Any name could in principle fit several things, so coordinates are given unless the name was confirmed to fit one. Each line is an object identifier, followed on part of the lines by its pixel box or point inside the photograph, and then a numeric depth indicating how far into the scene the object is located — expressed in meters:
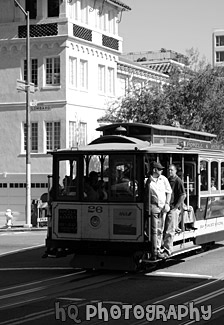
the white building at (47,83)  38.72
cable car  14.91
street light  31.27
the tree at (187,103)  37.47
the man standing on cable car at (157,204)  14.80
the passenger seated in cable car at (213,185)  18.25
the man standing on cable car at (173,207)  15.40
